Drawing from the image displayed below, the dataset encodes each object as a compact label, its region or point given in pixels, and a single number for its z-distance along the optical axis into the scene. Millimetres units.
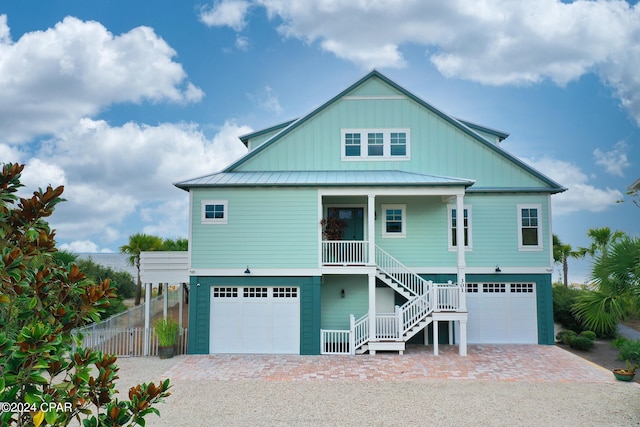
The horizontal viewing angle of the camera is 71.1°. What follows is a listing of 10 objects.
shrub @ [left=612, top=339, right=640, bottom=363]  12930
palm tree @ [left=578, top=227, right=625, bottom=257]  21406
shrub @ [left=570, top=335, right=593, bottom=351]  17969
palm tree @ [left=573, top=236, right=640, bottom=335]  9875
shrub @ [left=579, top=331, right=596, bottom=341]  18547
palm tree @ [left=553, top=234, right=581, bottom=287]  27609
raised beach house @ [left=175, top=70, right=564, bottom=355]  15695
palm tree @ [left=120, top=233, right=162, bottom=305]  27859
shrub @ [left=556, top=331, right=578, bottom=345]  18562
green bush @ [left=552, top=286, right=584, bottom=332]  20672
